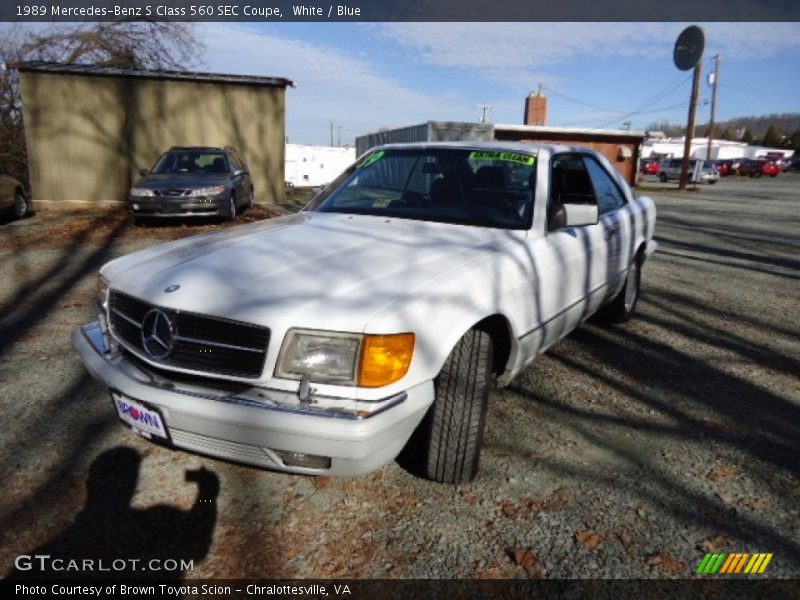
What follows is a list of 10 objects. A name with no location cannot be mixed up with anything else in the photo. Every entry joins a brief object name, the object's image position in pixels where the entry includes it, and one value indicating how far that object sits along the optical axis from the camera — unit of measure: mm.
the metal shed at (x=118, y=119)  13438
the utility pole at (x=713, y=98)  50328
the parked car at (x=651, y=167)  49844
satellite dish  17453
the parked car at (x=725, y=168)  49250
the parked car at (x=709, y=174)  36062
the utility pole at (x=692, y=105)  23028
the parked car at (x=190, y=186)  9539
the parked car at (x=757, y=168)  48281
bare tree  21484
